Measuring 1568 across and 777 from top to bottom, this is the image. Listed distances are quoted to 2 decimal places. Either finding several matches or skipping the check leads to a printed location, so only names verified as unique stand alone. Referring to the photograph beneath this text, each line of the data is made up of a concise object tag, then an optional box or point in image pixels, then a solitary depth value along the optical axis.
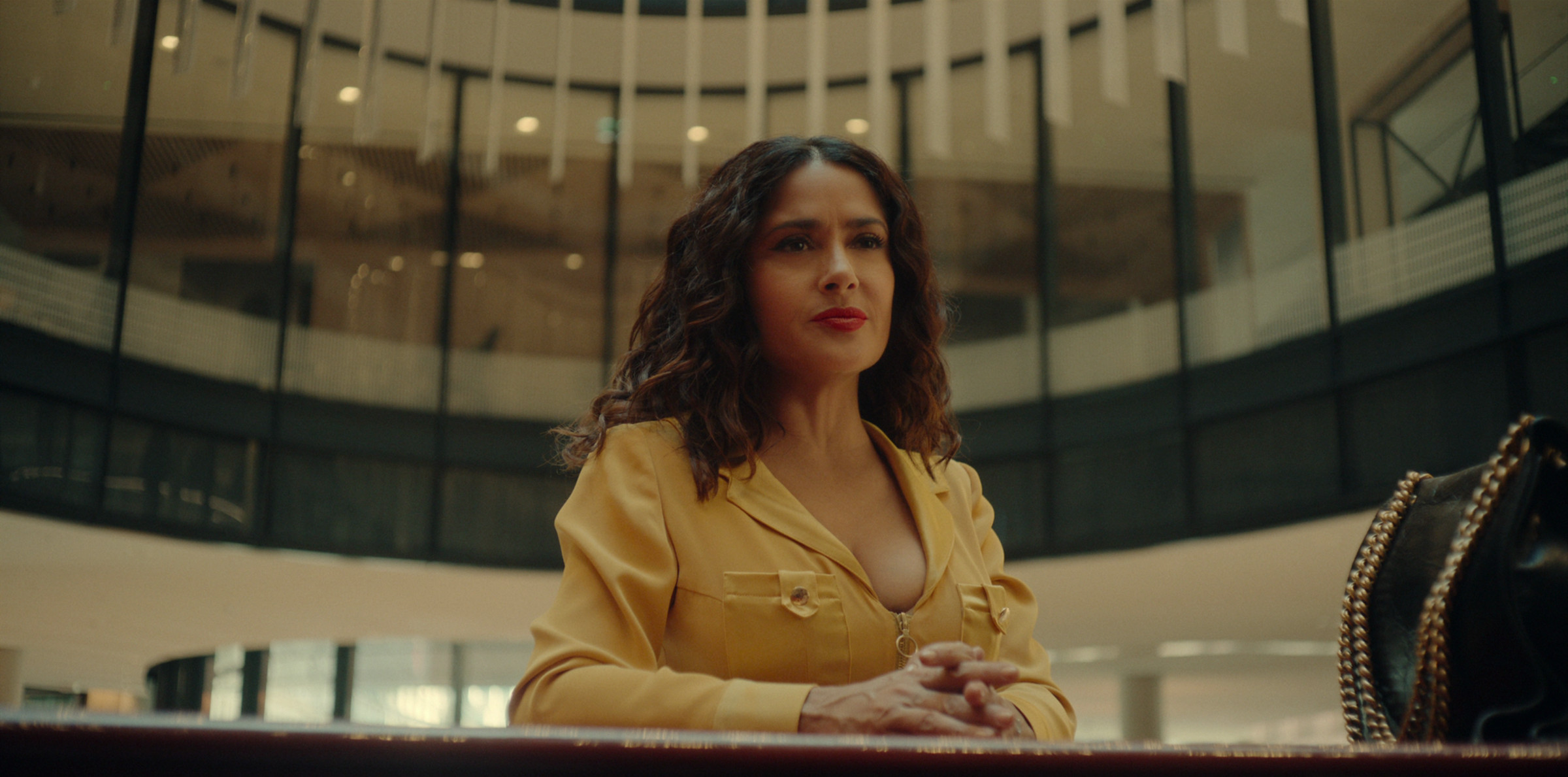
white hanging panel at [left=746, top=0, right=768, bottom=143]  7.34
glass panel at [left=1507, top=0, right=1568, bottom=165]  6.79
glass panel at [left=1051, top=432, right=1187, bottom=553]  8.95
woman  1.39
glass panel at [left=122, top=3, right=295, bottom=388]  9.36
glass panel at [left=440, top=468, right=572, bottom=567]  10.12
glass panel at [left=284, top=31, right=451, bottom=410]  10.08
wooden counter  0.67
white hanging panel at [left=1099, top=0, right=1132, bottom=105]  6.43
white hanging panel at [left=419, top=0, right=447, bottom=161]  7.37
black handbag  1.11
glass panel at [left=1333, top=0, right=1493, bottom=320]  7.48
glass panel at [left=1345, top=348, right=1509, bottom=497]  7.12
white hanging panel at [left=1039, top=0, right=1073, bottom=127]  6.71
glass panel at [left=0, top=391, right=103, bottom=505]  8.09
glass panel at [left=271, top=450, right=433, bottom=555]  9.51
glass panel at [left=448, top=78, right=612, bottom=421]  10.66
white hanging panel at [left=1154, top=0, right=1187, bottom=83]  6.02
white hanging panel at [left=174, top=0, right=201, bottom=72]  6.33
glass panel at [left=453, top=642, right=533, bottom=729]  13.28
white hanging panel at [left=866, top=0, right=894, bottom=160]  6.91
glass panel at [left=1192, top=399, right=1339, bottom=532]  8.07
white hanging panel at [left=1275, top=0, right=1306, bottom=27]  5.62
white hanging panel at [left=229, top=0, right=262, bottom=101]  6.70
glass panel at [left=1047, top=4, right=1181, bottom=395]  9.72
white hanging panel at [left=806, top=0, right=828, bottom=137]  7.09
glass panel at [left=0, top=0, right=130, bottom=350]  8.61
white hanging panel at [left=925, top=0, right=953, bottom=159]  6.89
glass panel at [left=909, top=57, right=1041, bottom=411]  10.29
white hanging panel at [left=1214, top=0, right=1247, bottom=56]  5.75
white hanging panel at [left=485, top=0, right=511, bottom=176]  7.82
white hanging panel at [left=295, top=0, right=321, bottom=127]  6.80
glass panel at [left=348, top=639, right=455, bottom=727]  13.19
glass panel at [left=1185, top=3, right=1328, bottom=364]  8.80
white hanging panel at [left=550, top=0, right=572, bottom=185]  8.41
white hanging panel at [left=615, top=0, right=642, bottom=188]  8.32
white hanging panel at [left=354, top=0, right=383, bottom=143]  6.82
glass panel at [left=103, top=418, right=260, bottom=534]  8.70
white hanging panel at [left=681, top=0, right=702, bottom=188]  8.30
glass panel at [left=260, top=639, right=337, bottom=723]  13.23
